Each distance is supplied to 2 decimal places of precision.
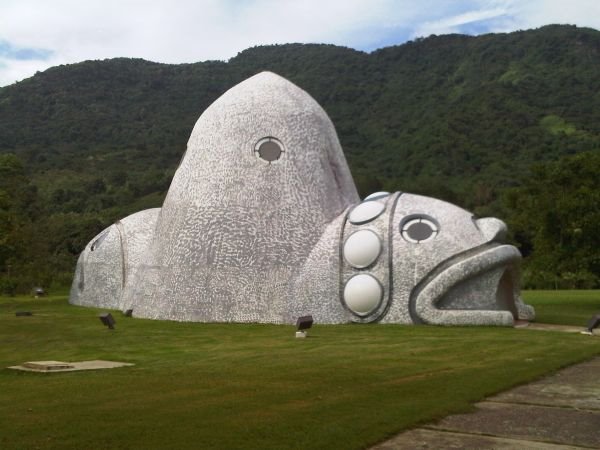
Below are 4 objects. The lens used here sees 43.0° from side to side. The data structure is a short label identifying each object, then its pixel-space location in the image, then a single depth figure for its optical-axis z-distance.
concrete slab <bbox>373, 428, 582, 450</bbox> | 6.62
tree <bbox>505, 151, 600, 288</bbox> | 26.20
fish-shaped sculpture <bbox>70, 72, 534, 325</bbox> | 19.48
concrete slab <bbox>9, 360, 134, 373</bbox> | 12.02
